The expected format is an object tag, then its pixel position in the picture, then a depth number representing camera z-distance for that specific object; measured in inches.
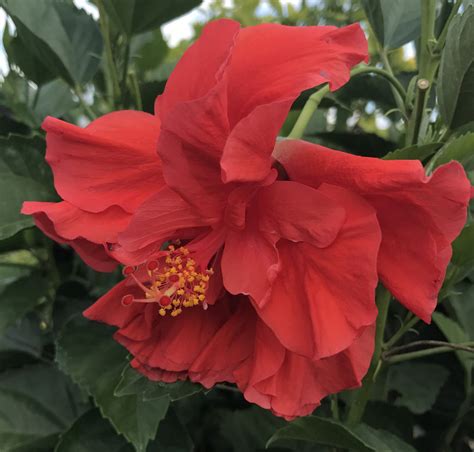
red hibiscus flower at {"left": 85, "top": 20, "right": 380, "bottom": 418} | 4.7
